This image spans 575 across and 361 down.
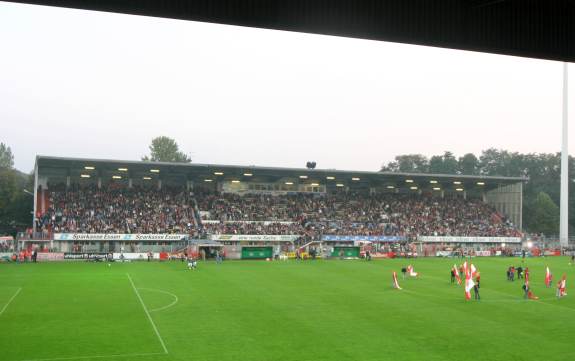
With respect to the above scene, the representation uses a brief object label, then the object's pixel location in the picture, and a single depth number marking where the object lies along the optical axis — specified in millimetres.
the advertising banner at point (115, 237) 61125
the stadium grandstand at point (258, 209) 64250
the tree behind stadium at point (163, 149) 136625
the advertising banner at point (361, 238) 70188
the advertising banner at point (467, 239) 74012
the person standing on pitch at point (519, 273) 42172
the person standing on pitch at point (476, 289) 32375
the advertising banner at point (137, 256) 60025
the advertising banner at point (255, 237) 66938
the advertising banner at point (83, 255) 59562
